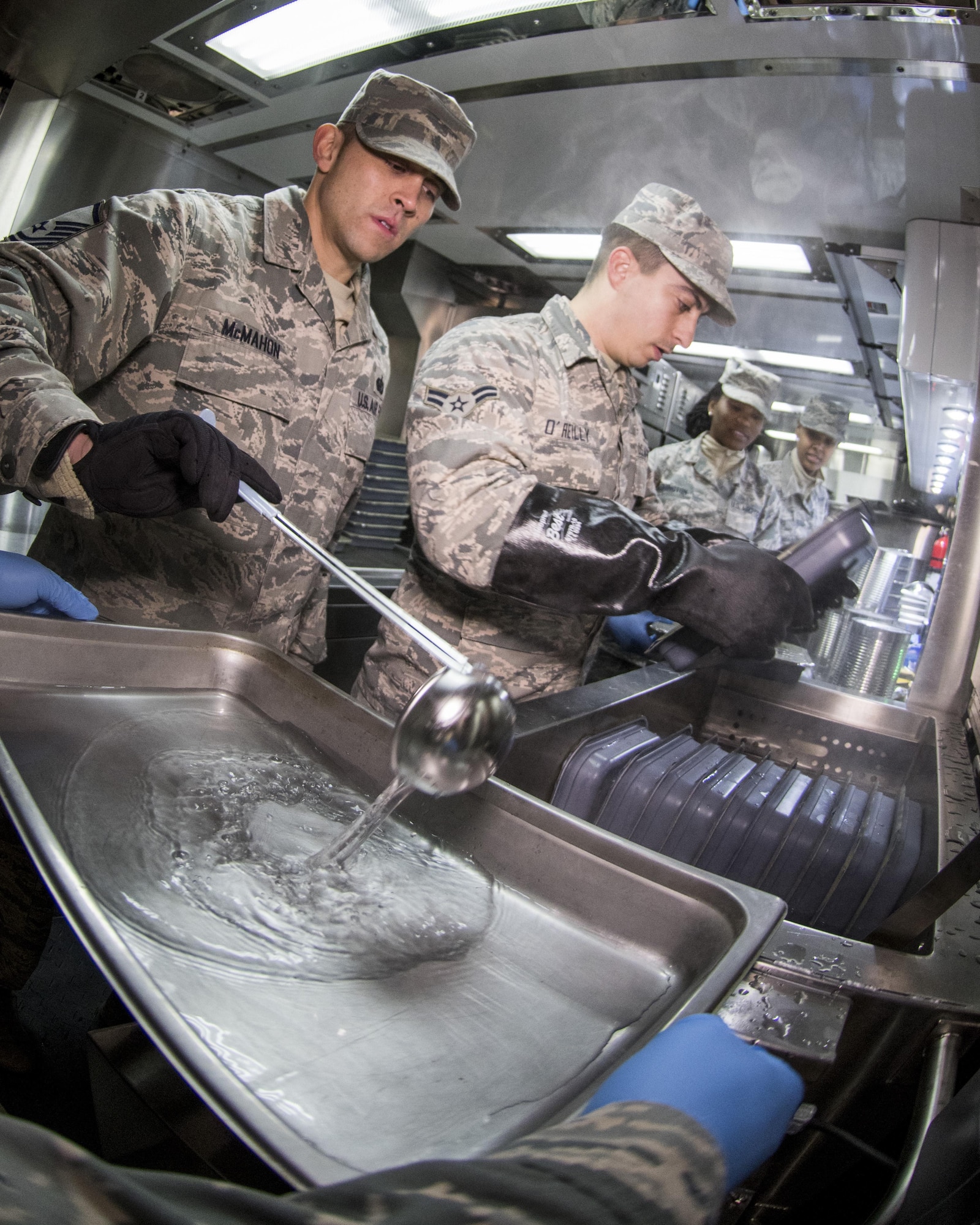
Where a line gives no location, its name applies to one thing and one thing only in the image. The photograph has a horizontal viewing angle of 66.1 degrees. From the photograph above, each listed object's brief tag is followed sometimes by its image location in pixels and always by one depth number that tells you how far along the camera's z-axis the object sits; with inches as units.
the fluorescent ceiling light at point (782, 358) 159.0
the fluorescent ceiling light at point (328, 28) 65.8
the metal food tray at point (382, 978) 19.4
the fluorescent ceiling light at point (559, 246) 110.1
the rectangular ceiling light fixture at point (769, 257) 99.0
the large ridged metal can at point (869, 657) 85.0
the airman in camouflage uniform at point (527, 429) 54.9
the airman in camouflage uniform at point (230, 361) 56.7
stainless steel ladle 30.2
